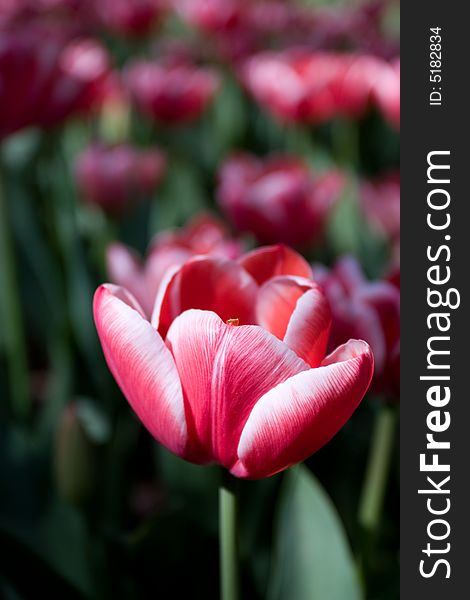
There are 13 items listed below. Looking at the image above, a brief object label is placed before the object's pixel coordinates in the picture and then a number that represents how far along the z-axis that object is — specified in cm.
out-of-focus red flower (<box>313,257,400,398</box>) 42
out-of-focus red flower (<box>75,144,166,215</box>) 81
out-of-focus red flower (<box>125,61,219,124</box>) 147
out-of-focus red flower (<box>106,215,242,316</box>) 44
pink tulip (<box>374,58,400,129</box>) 124
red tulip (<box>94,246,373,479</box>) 34
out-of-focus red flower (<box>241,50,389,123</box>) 135
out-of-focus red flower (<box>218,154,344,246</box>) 69
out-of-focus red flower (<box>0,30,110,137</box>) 62
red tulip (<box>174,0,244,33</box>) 211
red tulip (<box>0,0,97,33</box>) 210
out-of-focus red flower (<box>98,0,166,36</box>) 208
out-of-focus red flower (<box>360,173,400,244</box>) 123
